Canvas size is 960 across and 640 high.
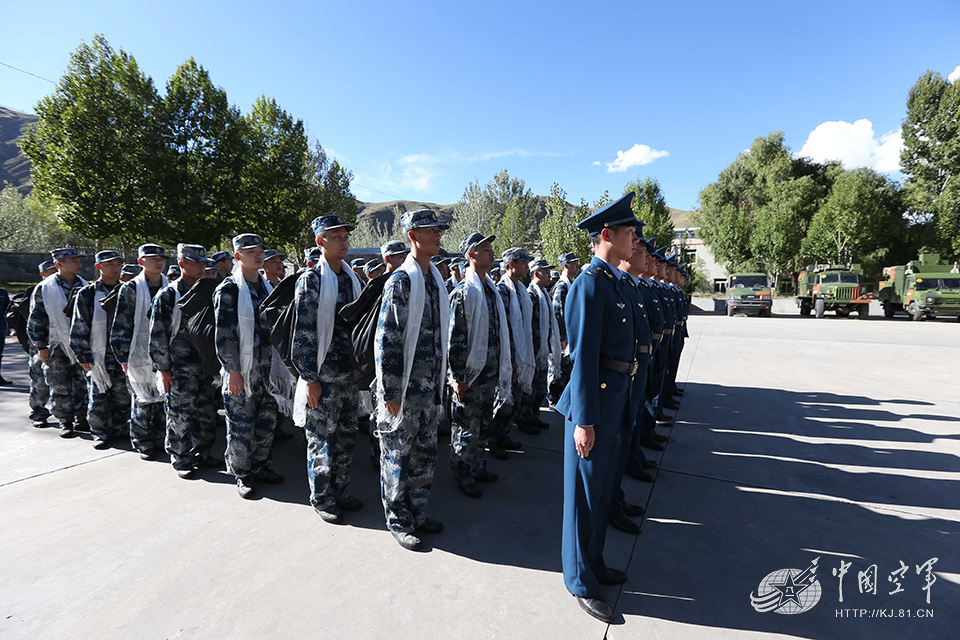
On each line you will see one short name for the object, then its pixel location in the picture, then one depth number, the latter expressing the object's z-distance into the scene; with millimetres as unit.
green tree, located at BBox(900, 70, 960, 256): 27500
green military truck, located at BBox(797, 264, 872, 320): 20250
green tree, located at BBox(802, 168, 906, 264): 28859
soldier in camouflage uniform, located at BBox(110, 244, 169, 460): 4242
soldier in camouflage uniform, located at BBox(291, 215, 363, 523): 3092
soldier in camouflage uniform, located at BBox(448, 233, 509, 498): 3693
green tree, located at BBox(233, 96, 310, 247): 22266
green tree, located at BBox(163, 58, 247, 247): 18641
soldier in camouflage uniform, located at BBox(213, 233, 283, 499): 3520
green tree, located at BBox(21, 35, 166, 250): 15930
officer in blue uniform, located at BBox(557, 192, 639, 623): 2223
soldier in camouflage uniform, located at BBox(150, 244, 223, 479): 3928
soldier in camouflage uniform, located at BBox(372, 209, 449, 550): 2799
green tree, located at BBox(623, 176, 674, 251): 32594
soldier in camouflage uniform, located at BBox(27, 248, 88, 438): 4852
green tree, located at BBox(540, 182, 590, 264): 29953
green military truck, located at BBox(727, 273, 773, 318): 21359
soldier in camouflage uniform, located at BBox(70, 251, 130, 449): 4516
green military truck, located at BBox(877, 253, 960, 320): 17609
